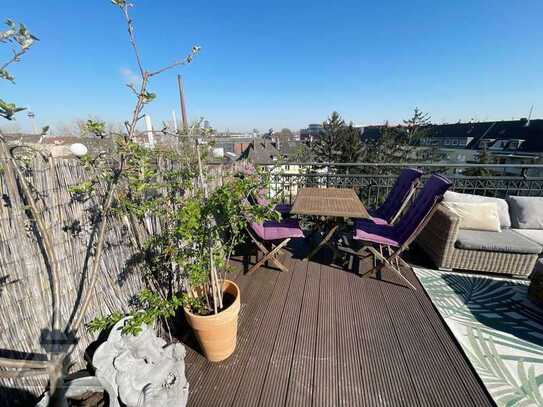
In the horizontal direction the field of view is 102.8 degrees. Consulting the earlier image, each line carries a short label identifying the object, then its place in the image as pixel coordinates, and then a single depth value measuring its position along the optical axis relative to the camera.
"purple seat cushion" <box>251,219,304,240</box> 2.66
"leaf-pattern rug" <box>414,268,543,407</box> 1.50
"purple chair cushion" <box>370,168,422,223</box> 3.09
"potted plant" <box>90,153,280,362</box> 1.37
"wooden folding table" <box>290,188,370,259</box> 2.63
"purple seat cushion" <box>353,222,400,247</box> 2.56
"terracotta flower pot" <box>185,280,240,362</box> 1.57
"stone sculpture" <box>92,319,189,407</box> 1.22
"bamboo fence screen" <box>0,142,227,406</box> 1.05
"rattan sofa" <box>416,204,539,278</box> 2.53
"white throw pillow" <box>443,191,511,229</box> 3.03
